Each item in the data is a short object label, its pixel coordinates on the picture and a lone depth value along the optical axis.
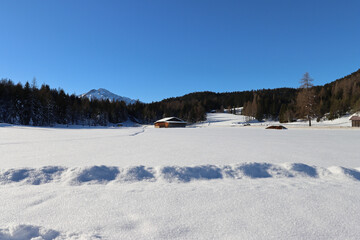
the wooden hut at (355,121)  40.56
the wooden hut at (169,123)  56.68
